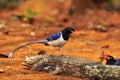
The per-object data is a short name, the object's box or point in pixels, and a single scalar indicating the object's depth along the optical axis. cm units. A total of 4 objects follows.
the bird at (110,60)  1614
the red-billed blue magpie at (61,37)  1575
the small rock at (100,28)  3146
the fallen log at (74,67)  1409
